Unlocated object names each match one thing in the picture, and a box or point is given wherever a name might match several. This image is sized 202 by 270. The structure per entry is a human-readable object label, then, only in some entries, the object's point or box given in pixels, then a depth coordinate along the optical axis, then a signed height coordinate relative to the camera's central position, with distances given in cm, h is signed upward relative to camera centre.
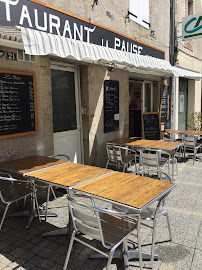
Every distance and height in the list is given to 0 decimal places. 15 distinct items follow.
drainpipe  973 +203
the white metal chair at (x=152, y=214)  267 -122
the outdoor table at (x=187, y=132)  774 -70
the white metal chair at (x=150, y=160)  504 -101
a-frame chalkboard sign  824 -49
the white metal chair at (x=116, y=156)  539 -100
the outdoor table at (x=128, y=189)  244 -86
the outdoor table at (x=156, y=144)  549 -78
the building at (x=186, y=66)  1054 +212
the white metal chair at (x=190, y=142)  708 -91
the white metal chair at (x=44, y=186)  375 -110
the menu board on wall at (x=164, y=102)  957 +34
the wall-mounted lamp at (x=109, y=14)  632 +249
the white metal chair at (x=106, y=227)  228 -121
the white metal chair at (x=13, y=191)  347 -116
